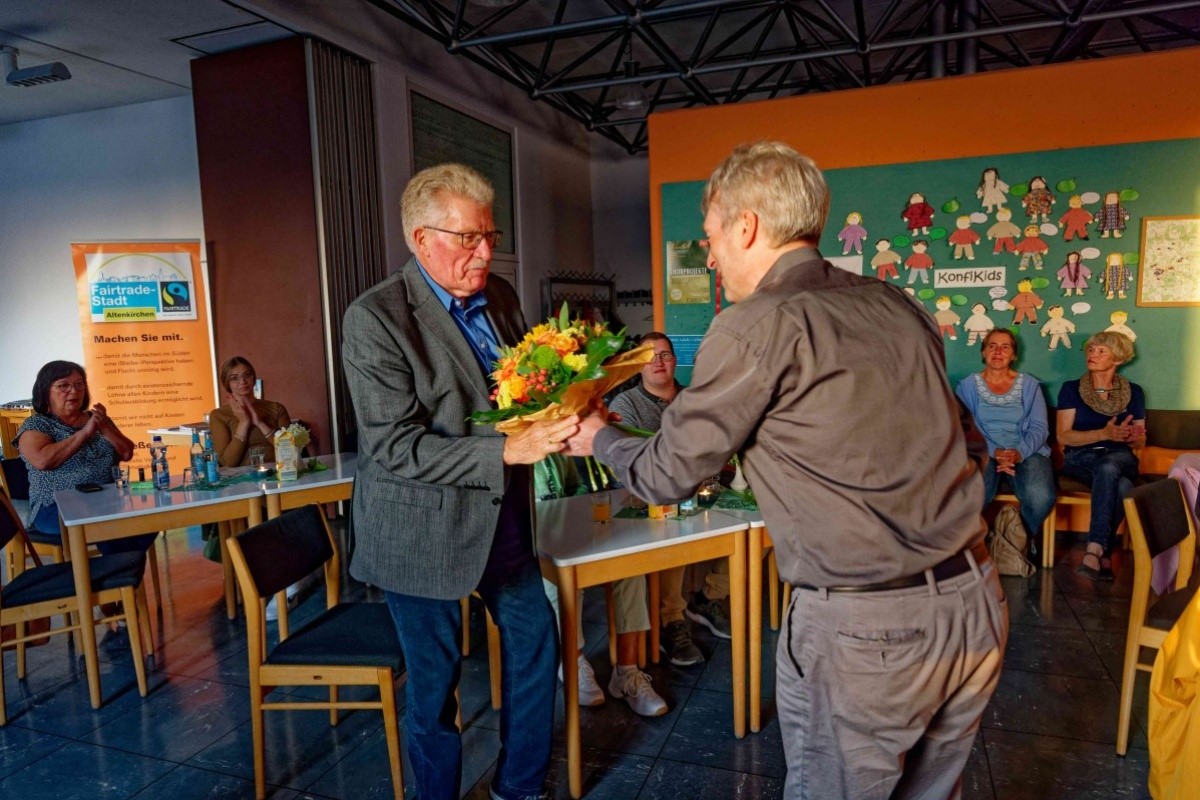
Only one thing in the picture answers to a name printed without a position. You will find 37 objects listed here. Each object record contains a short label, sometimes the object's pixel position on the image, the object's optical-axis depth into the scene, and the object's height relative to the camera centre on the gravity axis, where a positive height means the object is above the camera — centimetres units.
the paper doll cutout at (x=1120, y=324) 530 -9
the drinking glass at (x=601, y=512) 282 -68
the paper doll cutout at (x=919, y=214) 564 +76
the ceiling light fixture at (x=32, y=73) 559 +199
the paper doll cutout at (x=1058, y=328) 542 -11
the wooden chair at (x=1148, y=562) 260 -85
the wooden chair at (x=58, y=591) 318 -105
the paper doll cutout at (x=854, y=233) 579 +65
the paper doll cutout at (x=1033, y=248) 542 +47
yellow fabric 202 -113
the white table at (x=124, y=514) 315 -74
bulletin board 524 +50
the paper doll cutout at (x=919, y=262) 566 +41
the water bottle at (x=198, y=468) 378 -63
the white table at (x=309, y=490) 363 -74
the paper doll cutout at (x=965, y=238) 555 +56
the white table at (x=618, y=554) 246 -76
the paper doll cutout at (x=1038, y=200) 540 +80
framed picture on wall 518 +32
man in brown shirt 134 -29
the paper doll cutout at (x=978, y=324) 557 -6
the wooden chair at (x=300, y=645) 243 -101
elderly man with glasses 197 -37
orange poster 642 +14
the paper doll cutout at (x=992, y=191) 549 +89
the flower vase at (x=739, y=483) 324 -68
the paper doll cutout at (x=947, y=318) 565 -1
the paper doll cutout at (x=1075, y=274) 535 +27
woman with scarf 474 -76
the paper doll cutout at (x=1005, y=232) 547 +58
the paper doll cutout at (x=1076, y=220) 532 +64
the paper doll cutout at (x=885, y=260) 575 +44
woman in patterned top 384 -51
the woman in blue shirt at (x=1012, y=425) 484 -73
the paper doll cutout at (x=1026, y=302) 546 +8
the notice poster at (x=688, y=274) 612 +40
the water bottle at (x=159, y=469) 367 -61
